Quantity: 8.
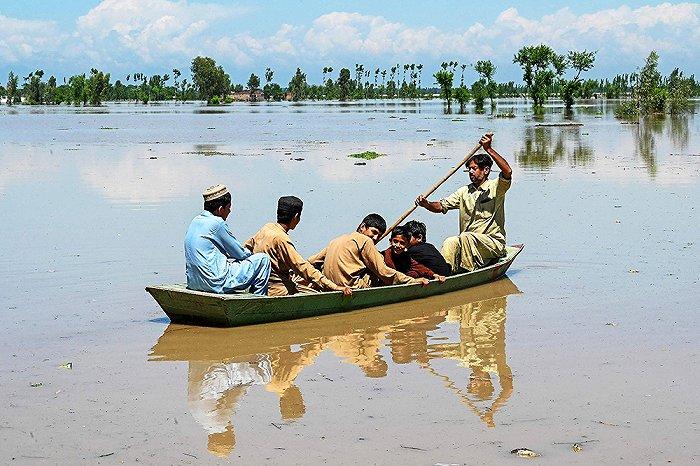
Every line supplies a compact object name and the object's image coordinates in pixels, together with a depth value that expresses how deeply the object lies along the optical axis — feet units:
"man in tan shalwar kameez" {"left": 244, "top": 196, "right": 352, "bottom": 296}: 29.30
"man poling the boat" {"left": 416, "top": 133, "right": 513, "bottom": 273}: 35.06
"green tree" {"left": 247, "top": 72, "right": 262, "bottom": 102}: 494.01
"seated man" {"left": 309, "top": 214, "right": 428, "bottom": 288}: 30.71
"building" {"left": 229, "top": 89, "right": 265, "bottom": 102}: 509.76
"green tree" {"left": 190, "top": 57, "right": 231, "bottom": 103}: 424.46
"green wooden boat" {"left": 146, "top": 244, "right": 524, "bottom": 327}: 28.25
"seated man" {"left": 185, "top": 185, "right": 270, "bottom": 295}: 28.19
